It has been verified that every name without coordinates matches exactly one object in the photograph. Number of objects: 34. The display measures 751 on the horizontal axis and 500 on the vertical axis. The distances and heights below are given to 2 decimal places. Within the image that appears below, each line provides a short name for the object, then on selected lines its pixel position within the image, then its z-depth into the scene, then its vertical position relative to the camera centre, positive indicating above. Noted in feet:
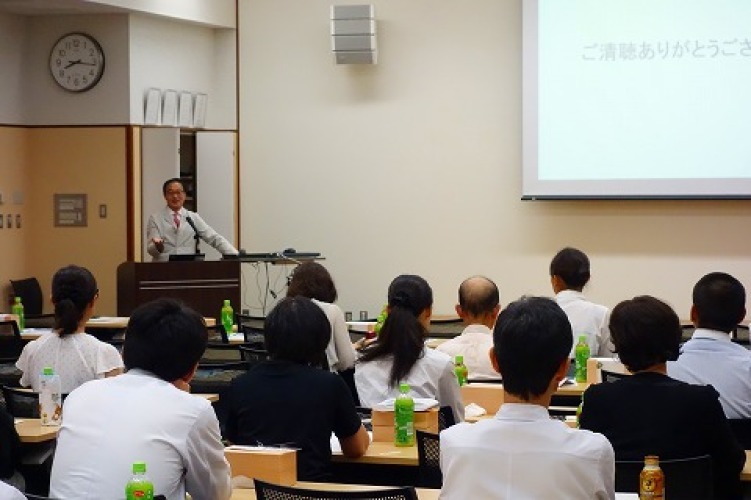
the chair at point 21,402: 18.48 -2.81
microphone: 37.06 -0.33
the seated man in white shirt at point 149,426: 11.16 -1.91
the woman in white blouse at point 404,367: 17.12 -2.15
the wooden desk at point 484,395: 17.94 -2.63
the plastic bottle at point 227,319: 29.12 -2.48
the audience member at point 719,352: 15.84 -1.79
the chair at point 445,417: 16.14 -2.66
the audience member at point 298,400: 14.24 -2.14
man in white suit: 36.88 -0.53
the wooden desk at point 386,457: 14.53 -2.83
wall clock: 39.09 +4.68
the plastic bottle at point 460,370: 19.11 -2.41
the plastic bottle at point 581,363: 20.67 -2.50
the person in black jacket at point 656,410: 12.54 -1.98
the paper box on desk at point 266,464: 13.11 -2.62
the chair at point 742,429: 15.17 -2.63
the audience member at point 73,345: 19.77 -2.09
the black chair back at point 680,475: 12.12 -2.54
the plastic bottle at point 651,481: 11.22 -2.40
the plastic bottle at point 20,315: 29.30 -2.38
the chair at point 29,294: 39.34 -2.54
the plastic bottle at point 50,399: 17.49 -2.59
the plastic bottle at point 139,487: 10.42 -2.26
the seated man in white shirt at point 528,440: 9.20 -1.69
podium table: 35.19 -1.99
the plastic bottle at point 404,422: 15.14 -2.53
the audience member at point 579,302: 23.56 -1.70
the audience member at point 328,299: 22.67 -1.61
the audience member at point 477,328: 20.43 -1.90
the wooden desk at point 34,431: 16.53 -2.92
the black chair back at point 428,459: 13.99 -2.78
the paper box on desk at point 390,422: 15.64 -2.62
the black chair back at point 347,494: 10.69 -2.40
